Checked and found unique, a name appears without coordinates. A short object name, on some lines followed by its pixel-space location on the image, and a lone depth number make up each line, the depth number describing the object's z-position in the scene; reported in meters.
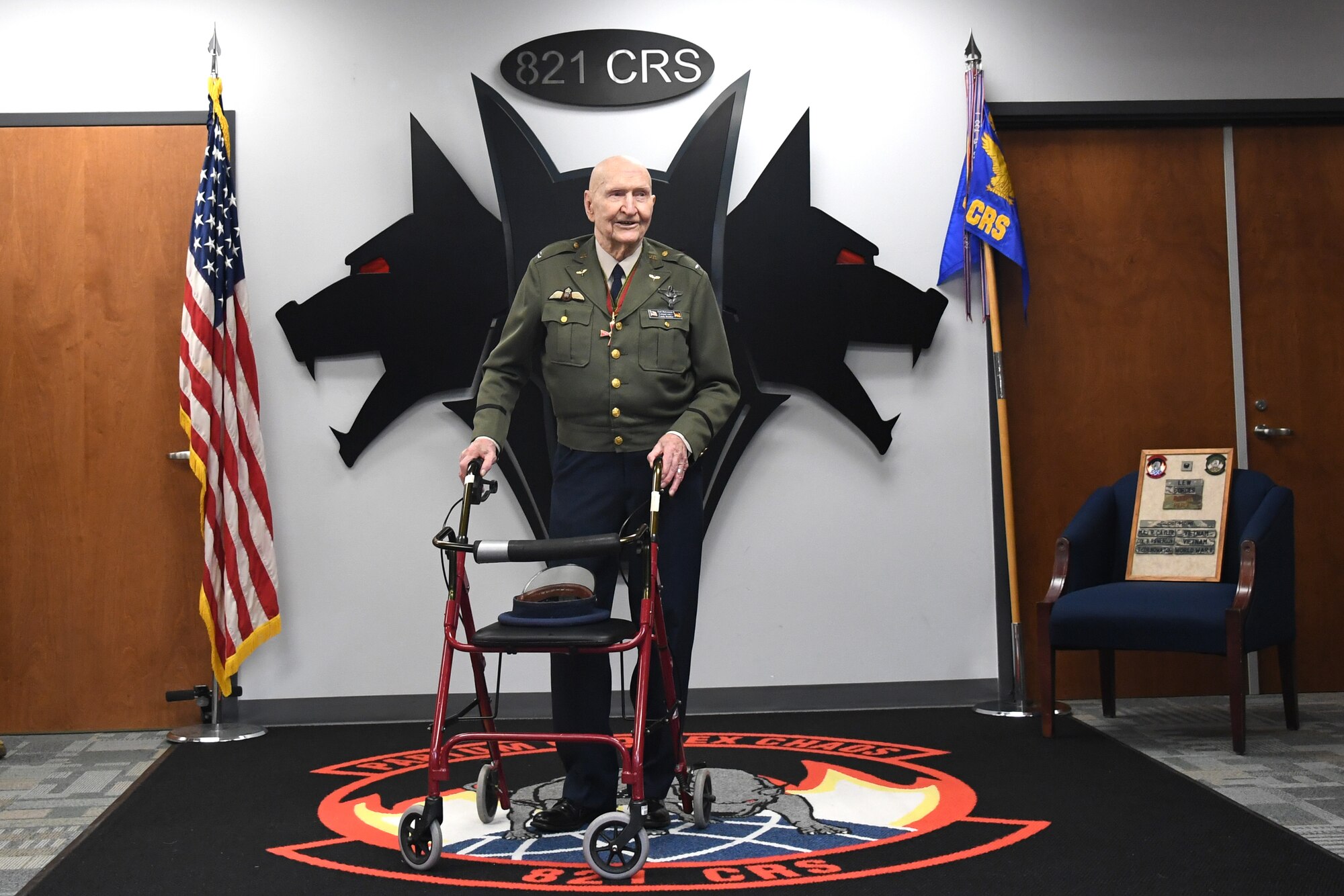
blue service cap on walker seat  2.35
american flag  3.88
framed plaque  3.82
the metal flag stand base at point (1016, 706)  3.99
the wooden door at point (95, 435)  4.07
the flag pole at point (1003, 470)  4.06
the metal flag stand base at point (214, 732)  3.83
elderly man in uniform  2.64
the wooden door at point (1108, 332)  4.32
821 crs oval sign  4.19
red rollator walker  2.25
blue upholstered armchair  3.38
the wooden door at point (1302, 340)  4.36
